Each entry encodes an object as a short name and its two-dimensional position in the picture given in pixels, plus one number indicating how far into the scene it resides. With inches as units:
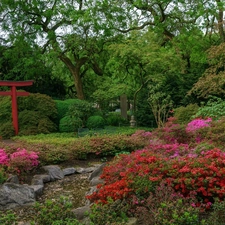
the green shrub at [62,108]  578.6
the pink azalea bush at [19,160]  281.3
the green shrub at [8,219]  137.3
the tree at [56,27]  630.5
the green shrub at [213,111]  397.4
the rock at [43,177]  281.4
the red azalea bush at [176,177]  169.9
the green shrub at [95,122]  543.5
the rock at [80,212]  167.9
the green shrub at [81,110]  549.8
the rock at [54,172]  297.1
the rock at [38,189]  248.2
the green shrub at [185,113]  446.3
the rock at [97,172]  277.6
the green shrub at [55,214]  138.5
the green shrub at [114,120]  644.1
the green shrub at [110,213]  139.1
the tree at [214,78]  448.1
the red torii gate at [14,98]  524.1
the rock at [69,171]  312.9
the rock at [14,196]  217.0
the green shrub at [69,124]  536.7
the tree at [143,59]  551.8
